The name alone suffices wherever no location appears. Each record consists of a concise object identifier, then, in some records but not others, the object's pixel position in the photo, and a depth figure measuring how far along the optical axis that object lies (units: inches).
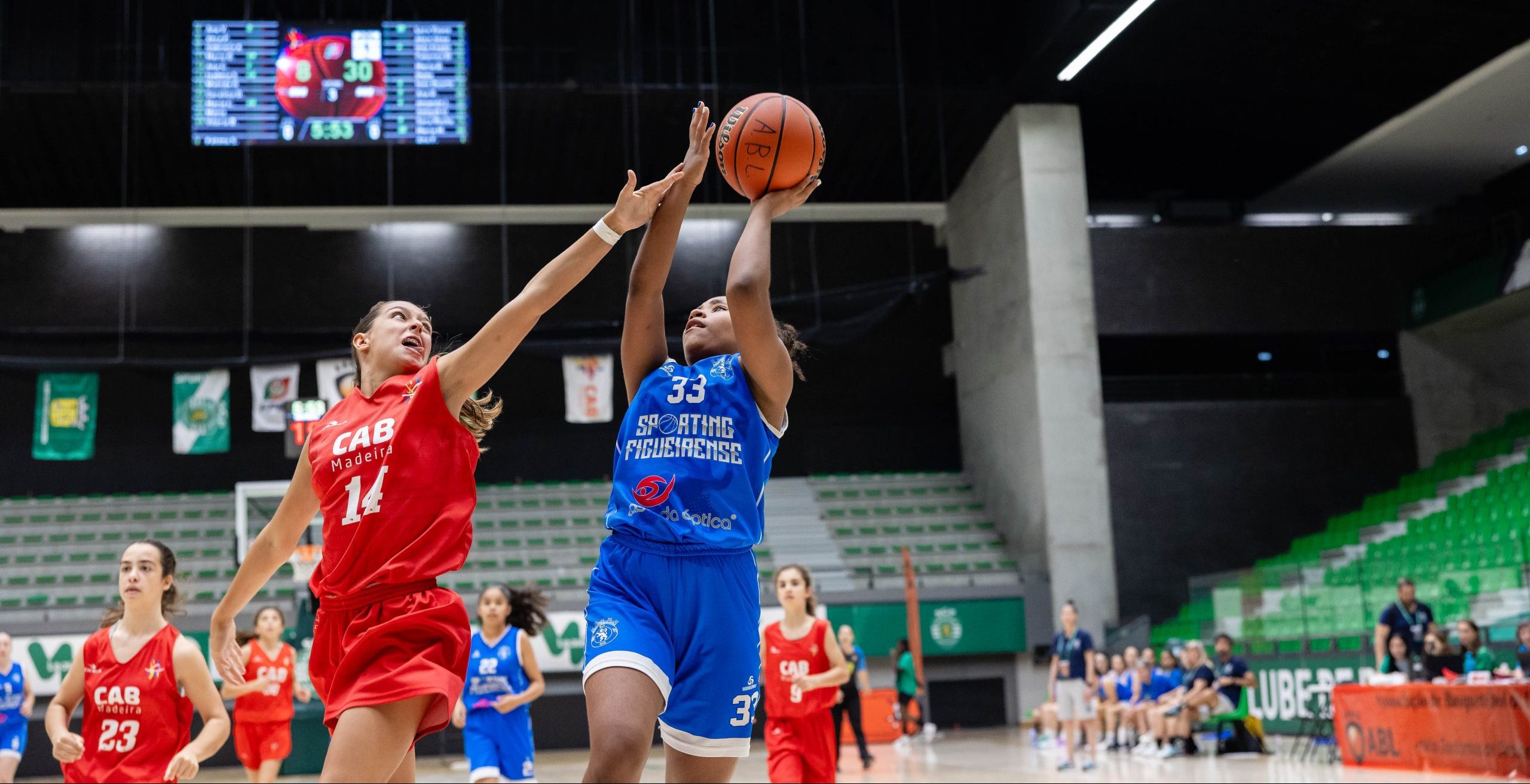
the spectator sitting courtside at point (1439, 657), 462.3
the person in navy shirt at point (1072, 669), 567.5
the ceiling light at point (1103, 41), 645.9
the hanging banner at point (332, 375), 741.3
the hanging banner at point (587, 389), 786.8
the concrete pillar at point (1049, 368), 792.3
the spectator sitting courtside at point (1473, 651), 455.5
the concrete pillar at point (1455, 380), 904.3
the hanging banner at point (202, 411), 764.6
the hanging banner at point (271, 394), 760.3
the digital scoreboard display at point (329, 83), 578.9
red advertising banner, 412.2
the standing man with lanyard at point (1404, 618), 500.7
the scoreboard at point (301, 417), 647.8
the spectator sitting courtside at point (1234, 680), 569.6
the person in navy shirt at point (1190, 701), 574.2
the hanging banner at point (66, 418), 766.5
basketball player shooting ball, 133.0
